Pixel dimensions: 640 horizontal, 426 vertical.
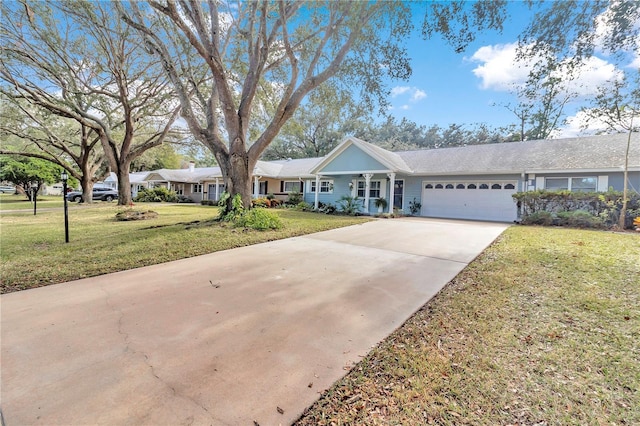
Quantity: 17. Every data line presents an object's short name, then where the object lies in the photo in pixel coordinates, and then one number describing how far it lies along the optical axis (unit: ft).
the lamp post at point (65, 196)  23.66
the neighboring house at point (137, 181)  114.83
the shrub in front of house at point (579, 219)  37.19
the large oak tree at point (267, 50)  26.73
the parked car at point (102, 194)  92.09
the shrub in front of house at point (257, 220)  32.14
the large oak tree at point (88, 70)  38.75
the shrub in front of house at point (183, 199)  95.90
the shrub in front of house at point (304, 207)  62.54
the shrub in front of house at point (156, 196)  91.86
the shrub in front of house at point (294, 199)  71.61
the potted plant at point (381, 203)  54.25
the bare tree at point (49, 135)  59.21
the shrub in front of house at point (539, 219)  40.63
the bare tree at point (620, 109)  36.22
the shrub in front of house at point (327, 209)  57.93
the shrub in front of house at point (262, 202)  62.90
